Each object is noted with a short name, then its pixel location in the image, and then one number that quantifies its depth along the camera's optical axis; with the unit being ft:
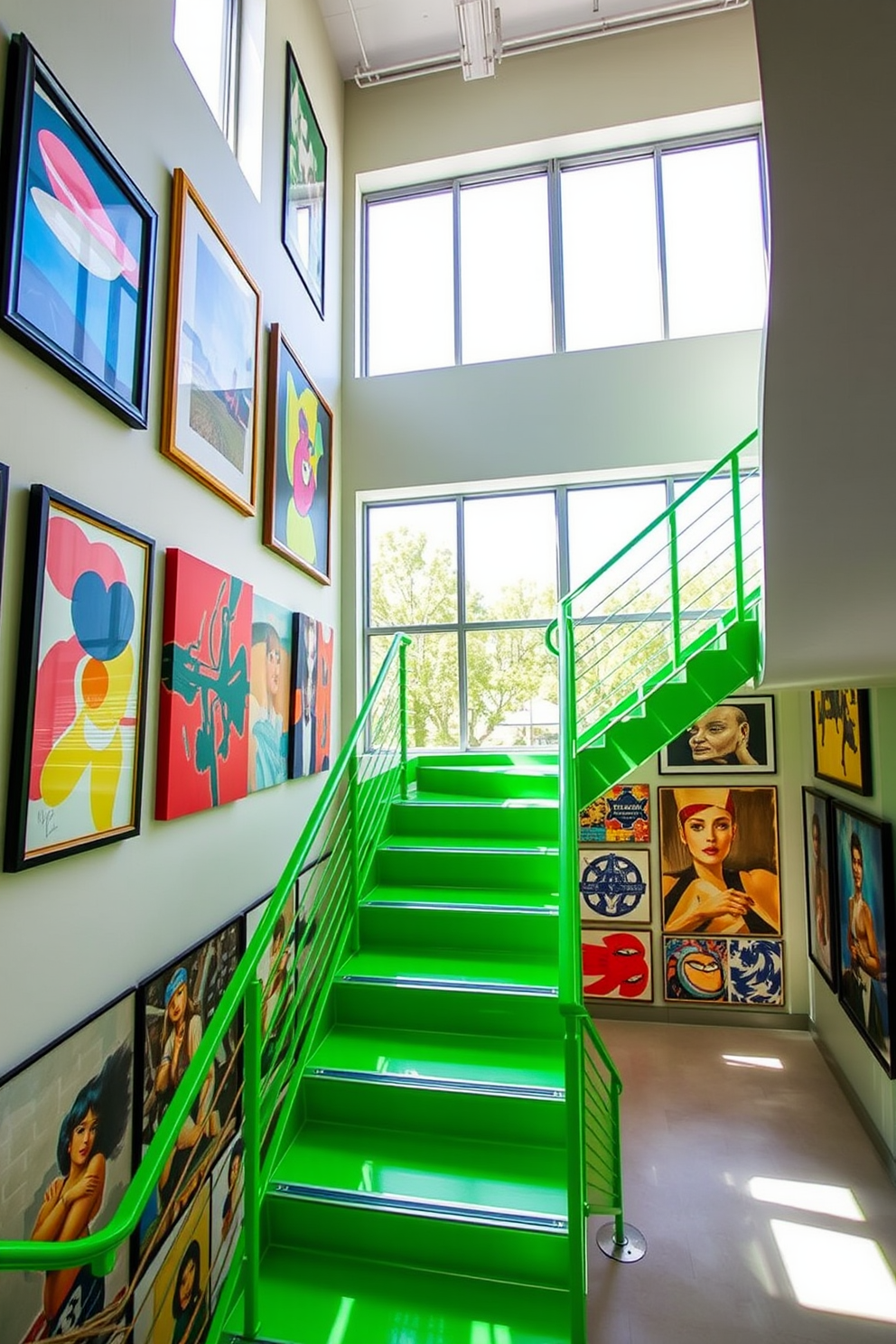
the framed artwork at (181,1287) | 6.70
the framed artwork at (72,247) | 5.27
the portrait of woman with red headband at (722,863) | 14.73
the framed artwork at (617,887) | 15.02
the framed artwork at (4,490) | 5.13
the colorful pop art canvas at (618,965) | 14.92
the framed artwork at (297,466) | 10.89
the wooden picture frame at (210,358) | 7.78
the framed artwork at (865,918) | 9.95
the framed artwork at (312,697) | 11.45
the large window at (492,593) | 15.52
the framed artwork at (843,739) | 11.06
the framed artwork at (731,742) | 14.94
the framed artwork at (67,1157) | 5.10
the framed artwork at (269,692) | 9.73
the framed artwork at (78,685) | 5.35
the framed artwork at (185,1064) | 6.86
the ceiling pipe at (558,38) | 14.82
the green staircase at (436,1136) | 5.84
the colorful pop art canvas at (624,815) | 15.14
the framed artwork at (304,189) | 12.30
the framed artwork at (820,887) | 12.53
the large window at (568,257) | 15.31
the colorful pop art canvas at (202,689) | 7.37
